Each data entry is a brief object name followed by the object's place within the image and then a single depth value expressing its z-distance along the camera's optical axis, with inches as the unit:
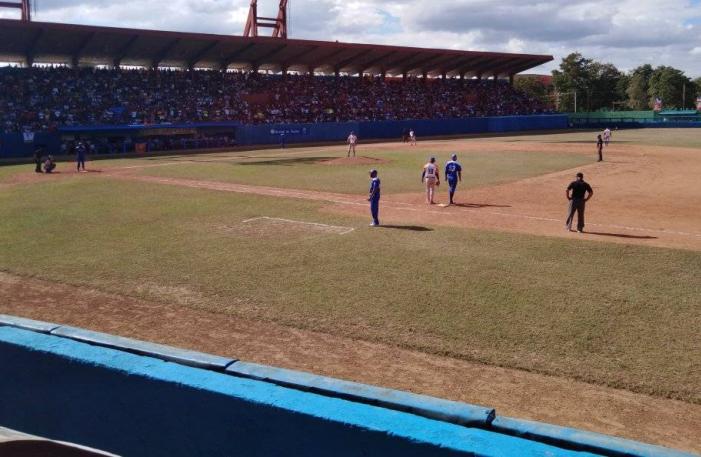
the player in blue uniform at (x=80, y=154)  1346.0
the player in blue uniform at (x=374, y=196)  697.0
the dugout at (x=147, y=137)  1868.8
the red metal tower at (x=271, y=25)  2524.6
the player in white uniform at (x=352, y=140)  1610.5
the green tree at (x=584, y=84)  4072.3
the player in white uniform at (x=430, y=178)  866.1
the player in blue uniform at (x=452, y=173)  866.8
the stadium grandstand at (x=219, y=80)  1940.2
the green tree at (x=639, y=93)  4414.6
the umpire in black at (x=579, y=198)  682.8
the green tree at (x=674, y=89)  4173.2
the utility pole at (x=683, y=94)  4088.1
